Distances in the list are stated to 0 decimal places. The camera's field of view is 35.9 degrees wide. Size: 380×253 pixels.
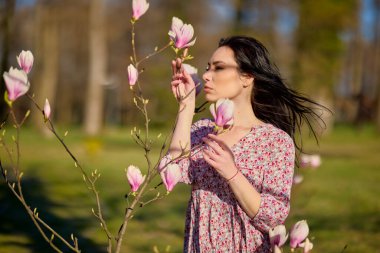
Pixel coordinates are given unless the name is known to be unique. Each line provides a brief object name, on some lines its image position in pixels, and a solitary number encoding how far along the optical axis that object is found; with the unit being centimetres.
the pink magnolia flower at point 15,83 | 193
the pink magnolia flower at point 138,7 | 224
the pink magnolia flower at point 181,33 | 223
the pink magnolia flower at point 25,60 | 218
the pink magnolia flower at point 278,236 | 202
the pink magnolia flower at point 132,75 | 227
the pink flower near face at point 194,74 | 267
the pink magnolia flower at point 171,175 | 213
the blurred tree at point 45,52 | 3019
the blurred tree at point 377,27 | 2903
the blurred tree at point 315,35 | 2155
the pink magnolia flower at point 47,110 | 228
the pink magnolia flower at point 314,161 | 446
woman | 253
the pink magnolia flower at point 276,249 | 192
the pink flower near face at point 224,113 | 197
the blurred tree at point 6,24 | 1203
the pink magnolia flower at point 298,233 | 200
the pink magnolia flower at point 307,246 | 199
